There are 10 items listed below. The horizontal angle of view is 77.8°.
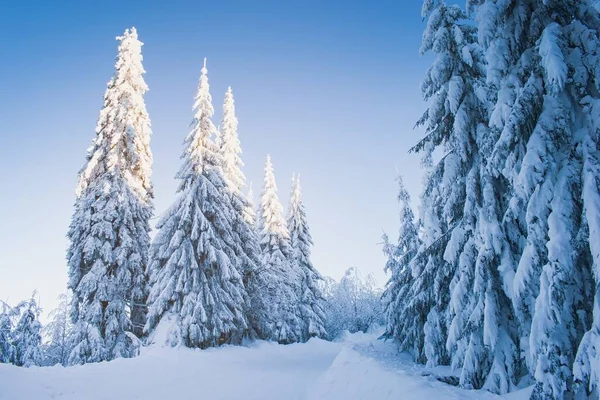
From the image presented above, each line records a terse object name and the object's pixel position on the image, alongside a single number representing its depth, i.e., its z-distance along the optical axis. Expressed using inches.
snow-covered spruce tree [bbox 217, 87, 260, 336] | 929.5
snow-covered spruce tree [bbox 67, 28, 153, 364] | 693.3
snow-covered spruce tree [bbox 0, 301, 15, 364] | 612.7
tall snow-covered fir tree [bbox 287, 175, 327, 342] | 1229.7
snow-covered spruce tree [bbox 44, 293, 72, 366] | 1218.0
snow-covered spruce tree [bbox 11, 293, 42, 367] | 638.5
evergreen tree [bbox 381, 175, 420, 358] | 640.4
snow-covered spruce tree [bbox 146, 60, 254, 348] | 722.2
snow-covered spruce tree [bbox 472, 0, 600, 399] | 222.1
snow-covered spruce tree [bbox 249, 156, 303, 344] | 938.1
